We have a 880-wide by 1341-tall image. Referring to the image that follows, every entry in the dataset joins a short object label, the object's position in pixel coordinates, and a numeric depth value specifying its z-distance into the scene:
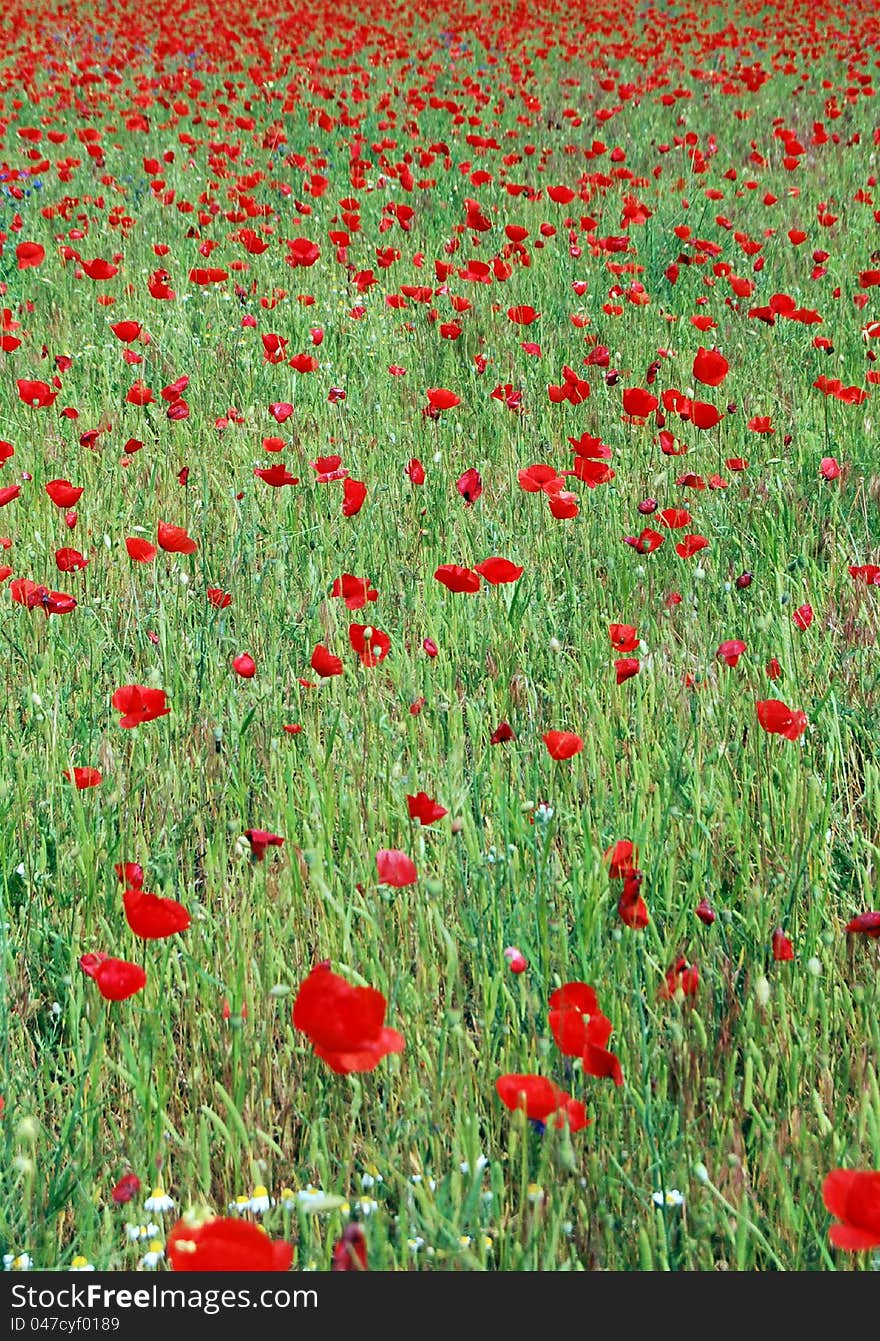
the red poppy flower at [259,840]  3.50
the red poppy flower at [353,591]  3.95
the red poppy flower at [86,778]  3.60
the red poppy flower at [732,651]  3.87
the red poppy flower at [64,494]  4.21
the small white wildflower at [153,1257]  3.25
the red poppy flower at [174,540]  4.06
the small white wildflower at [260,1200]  3.29
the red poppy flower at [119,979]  3.33
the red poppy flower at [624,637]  3.92
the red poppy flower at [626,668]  3.77
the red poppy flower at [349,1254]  3.03
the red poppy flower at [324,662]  3.75
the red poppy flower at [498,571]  3.90
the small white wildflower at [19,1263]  3.24
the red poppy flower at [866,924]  3.41
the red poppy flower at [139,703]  3.69
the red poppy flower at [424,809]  3.50
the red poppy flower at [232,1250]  3.00
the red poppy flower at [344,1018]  3.14
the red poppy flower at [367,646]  3.85
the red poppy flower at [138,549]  4.09
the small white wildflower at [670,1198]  3.25
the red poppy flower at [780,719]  3.61
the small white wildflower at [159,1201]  3.29
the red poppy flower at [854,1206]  3.04
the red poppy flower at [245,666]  3.87
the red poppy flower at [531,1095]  3.18
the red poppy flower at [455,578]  3.86
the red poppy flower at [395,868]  3.44
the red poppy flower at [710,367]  4.65
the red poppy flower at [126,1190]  3.27
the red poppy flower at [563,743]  3.59
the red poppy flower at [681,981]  3.40
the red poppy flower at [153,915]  3.32
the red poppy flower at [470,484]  4.23
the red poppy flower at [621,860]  3.50
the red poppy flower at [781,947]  3.42
